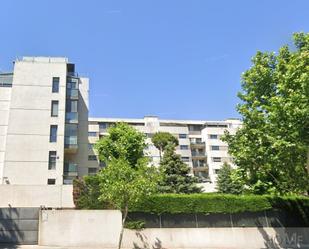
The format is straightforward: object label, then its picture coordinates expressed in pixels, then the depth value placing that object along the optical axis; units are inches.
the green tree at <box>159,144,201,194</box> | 997.9
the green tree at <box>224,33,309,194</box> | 508.5
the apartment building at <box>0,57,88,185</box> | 1046.1
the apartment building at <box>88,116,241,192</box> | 2012.2
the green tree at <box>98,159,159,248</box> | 554.2
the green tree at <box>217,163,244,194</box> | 1164.8
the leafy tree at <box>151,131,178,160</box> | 1683.2
